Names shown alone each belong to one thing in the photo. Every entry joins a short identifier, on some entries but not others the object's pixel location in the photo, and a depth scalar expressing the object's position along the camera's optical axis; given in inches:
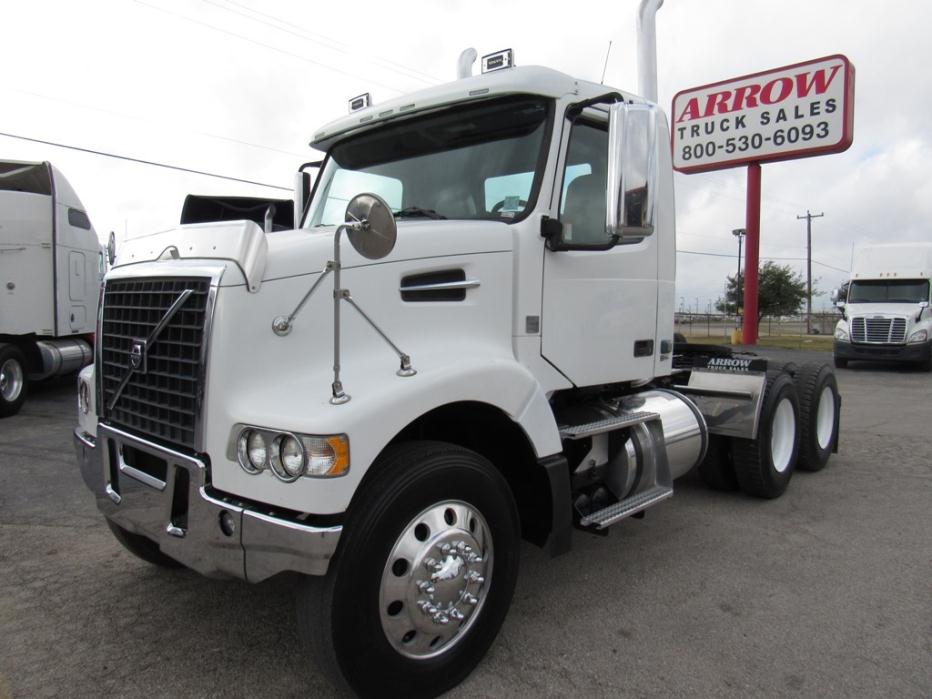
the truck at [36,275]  371.2
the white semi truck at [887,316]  650.2
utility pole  1854.7
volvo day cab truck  92.7
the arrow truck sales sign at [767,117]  620.1
